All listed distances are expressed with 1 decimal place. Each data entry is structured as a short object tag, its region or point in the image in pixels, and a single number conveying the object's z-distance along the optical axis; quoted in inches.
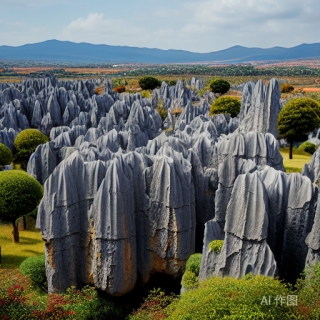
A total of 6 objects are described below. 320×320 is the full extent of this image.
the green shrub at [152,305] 434.3
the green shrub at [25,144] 1018.1
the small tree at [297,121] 1130.7
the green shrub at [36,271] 522.0
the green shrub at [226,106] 1475.1
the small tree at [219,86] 2308.1
